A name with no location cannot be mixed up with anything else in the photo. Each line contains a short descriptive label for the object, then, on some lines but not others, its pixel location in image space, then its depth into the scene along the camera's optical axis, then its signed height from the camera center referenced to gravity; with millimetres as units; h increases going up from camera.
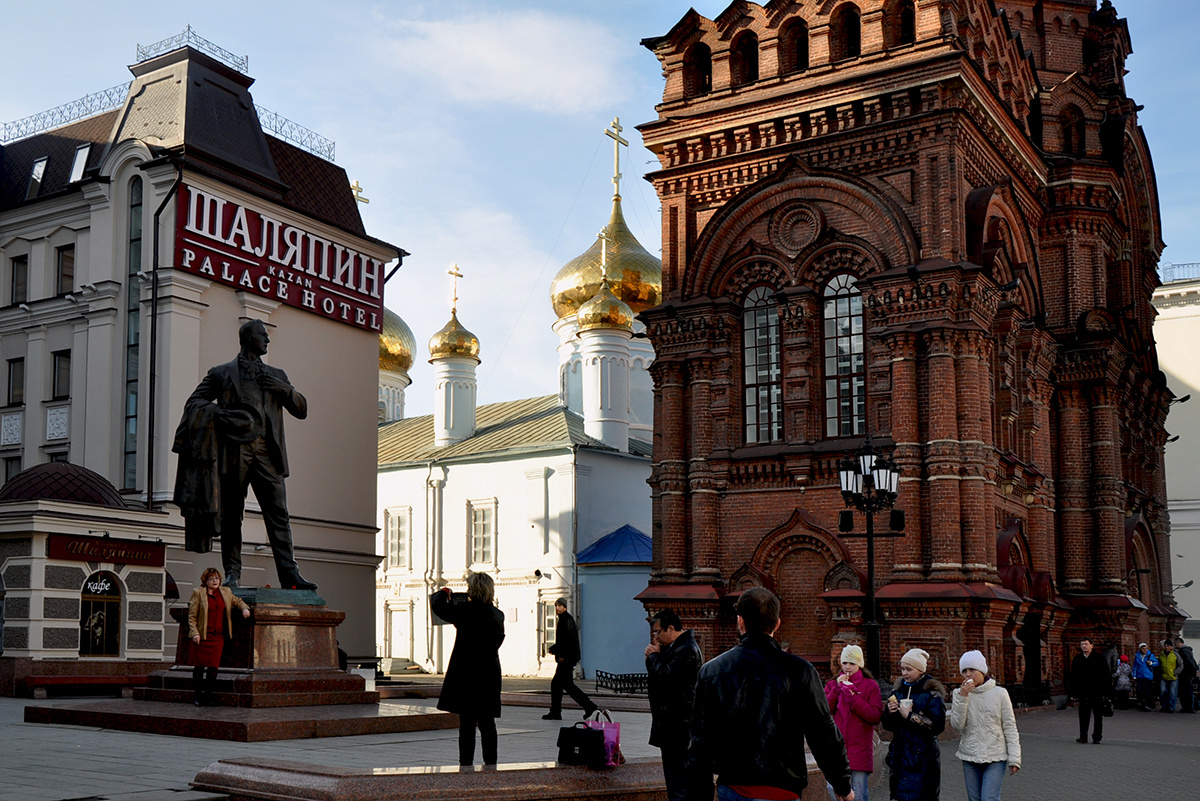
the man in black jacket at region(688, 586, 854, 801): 5340 -758
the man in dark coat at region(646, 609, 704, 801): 7336 -857
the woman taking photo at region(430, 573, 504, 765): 8555 -770
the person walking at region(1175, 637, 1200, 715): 27188 -2861
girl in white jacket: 8547 -1245
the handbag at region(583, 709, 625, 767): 8453 -1274
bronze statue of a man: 12531 +948
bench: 19891 -2137
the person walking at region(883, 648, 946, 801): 8289 -1270
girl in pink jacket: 8898 -1179
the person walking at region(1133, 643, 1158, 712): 27375 -2795
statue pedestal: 12000 -1101
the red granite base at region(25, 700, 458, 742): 10859 -1548
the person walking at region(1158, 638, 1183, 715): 27062 -2827
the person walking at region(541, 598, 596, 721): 14938 -1213
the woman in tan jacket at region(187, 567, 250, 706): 11797 -702
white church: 39250 +1917
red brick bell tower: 22938 +4202
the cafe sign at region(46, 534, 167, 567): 20609 -28
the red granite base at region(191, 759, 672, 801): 7680 -1460
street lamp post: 17997 +871
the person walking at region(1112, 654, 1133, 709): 27222 -2903
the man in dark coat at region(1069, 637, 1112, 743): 18062 -2018
